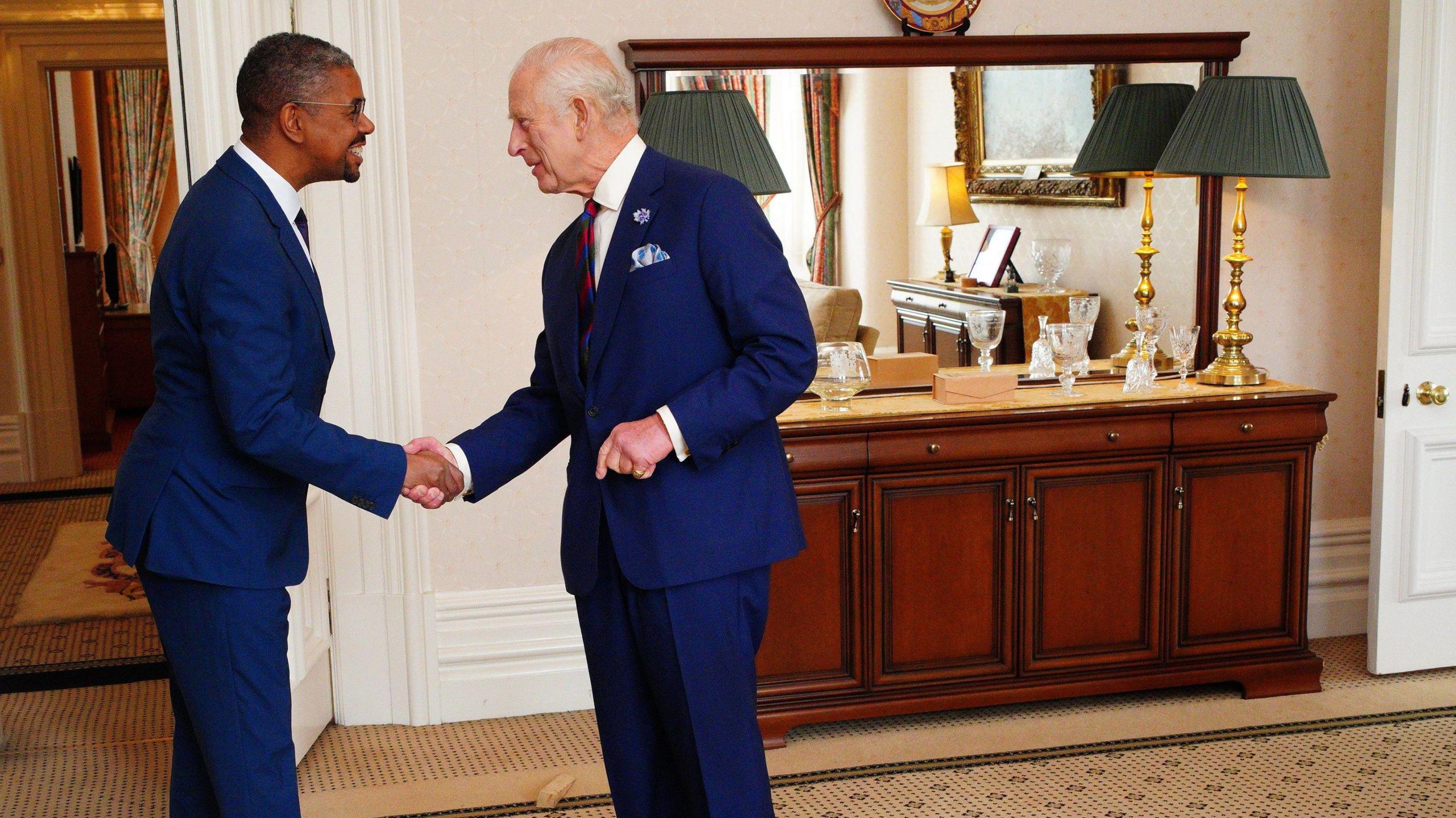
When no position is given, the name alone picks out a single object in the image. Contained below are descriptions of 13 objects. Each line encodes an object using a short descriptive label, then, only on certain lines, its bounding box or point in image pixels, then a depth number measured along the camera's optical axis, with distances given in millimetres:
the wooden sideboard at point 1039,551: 3648
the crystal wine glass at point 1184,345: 3998
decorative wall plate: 3916
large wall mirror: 3869
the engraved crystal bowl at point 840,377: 3729
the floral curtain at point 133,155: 10180
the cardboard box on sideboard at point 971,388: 3756
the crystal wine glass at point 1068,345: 3881
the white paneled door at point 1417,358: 3840
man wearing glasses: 2150
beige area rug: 4973
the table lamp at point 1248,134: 3674
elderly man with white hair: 2145
